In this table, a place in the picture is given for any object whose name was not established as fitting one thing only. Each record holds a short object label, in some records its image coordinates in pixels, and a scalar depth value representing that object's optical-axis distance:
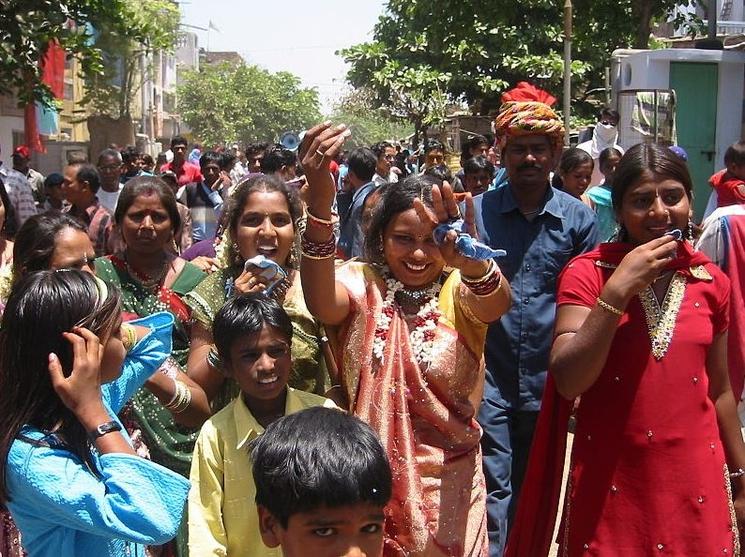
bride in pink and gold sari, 3.03
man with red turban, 3.86
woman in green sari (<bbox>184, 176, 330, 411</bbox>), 3.39
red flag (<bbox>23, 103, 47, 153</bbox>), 20.25
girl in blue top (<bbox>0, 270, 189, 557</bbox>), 2.25
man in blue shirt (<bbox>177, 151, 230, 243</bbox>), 9.31
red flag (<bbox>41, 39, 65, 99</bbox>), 23.25
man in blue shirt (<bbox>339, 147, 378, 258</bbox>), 7.15
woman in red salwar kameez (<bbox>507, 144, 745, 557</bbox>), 2.89
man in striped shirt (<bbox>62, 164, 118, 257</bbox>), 7.78
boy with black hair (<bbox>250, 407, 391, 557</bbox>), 2.10
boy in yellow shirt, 2.82
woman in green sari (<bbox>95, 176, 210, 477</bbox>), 3.30
